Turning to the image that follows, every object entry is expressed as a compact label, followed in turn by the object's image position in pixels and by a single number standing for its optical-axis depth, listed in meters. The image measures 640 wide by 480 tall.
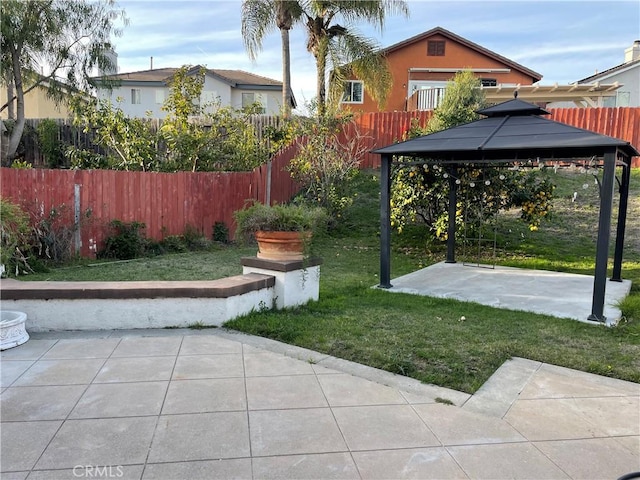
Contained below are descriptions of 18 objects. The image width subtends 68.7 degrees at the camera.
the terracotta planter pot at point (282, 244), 5.12
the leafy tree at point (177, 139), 9.97
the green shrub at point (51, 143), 15.62
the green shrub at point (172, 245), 8.62
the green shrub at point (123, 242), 7.96
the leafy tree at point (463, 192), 8.62
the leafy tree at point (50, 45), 14.05
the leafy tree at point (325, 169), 11.09
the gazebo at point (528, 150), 5.05
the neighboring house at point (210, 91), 26.98
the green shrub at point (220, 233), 9.76
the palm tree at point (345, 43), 14.94
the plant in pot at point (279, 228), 5.11
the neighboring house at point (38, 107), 23.64
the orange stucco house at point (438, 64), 22.77
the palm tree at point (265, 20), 15.01
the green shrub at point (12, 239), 4.60
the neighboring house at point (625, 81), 24.05
